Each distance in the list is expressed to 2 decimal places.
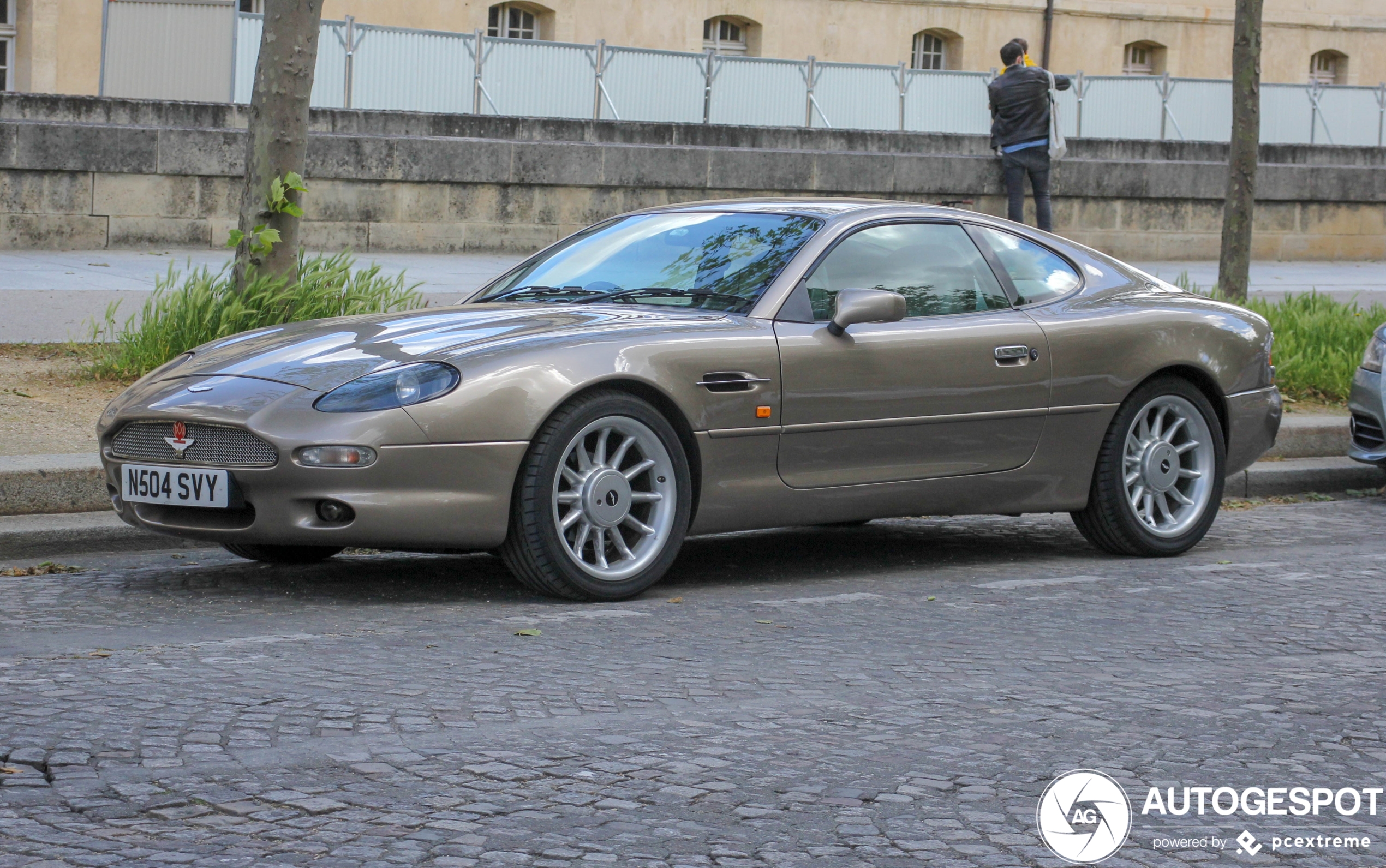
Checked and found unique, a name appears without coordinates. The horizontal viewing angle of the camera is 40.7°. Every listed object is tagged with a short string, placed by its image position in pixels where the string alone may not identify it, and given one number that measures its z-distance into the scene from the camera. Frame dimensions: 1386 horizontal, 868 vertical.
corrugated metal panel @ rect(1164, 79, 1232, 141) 25.98
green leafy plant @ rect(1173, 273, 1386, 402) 12.02
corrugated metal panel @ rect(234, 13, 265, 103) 20.34
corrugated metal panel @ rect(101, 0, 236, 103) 20.20
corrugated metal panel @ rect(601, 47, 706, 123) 22.83
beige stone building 32.16
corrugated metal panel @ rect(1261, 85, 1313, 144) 26.62
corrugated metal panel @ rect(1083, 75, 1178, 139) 25.55
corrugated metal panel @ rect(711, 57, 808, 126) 23.81
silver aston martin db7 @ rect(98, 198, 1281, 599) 5.83
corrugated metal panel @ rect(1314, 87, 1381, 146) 26.86
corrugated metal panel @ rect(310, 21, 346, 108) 20.73
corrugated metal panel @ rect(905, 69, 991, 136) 24.77
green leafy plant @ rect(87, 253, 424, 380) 9.52
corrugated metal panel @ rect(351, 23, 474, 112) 21.06
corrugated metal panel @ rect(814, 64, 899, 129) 24.55
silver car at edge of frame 9.73
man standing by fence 17.97
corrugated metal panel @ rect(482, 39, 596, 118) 21.84
